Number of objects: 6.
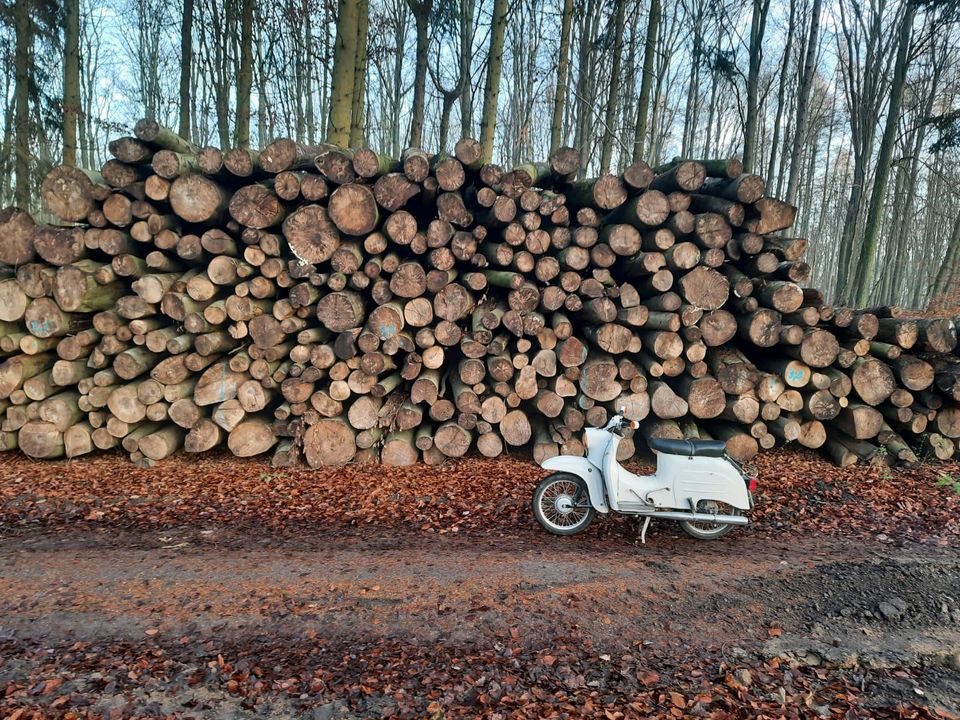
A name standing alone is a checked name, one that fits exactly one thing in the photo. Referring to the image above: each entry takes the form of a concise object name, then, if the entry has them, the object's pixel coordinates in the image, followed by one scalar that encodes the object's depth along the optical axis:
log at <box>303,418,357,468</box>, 6.62
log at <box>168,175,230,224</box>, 6.38
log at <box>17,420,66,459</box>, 6.51
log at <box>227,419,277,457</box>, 6.67
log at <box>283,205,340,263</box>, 6.32
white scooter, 4.80
